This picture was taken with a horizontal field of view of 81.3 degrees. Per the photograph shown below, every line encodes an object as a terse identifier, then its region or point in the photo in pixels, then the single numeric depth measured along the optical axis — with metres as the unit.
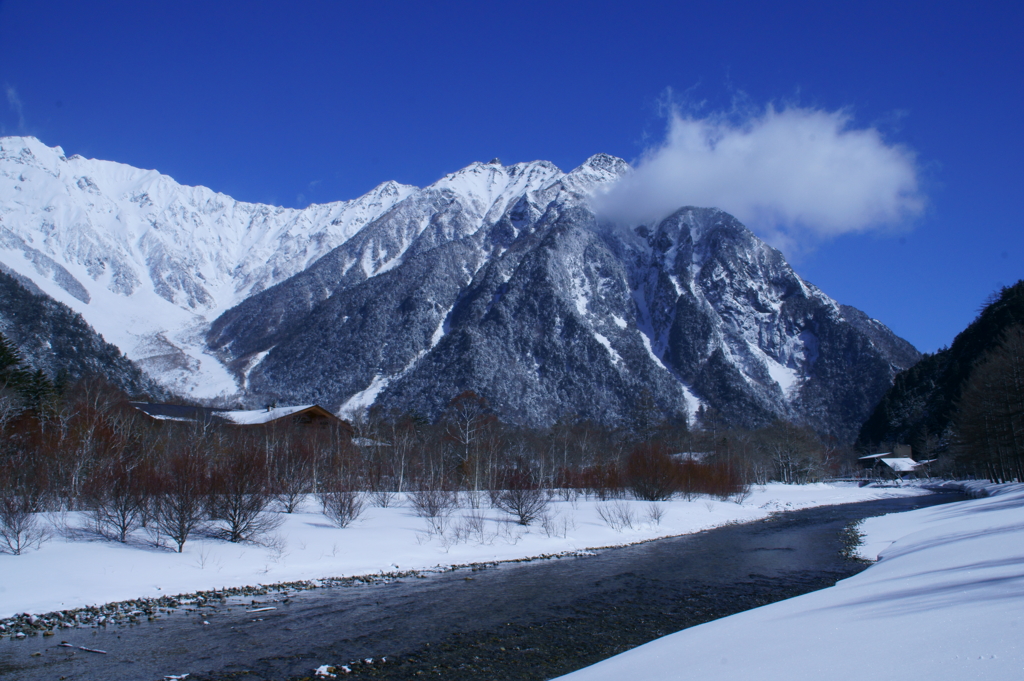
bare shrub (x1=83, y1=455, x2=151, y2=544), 26.72
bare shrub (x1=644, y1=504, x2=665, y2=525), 46.23
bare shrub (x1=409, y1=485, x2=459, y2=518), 38.84
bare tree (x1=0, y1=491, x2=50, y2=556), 23.42
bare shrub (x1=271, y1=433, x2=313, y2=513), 41.80
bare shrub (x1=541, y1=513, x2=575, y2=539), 38.31
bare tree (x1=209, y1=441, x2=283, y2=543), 28.77
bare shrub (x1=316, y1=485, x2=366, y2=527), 35.91
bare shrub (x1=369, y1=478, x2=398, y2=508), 48.73
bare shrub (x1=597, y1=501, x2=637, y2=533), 43.06
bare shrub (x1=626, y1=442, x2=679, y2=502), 59.94
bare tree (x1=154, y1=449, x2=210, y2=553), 26.42
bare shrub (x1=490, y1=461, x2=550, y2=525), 40.88
